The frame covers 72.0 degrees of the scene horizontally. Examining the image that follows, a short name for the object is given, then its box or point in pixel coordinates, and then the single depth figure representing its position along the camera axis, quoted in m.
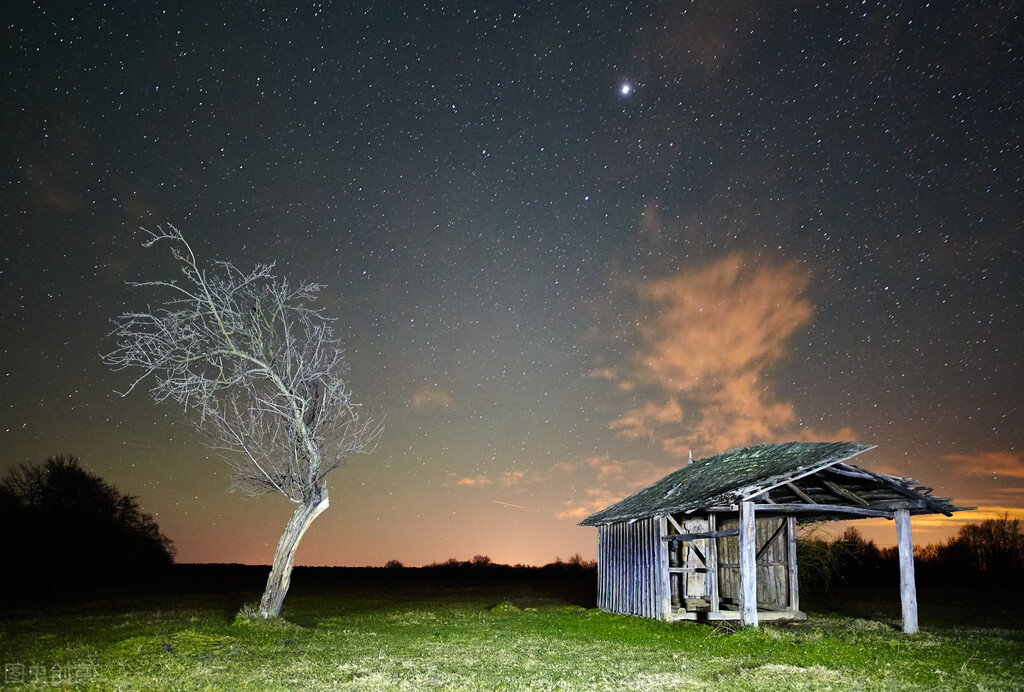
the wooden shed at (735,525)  17.44
